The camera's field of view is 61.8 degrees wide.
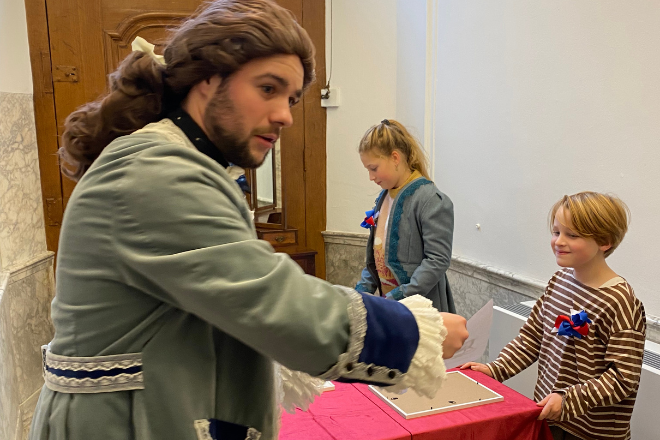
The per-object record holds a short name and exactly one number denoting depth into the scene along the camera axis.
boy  1.58
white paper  1.76
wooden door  3.33
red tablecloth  1.37
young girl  2.28
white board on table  1.46
